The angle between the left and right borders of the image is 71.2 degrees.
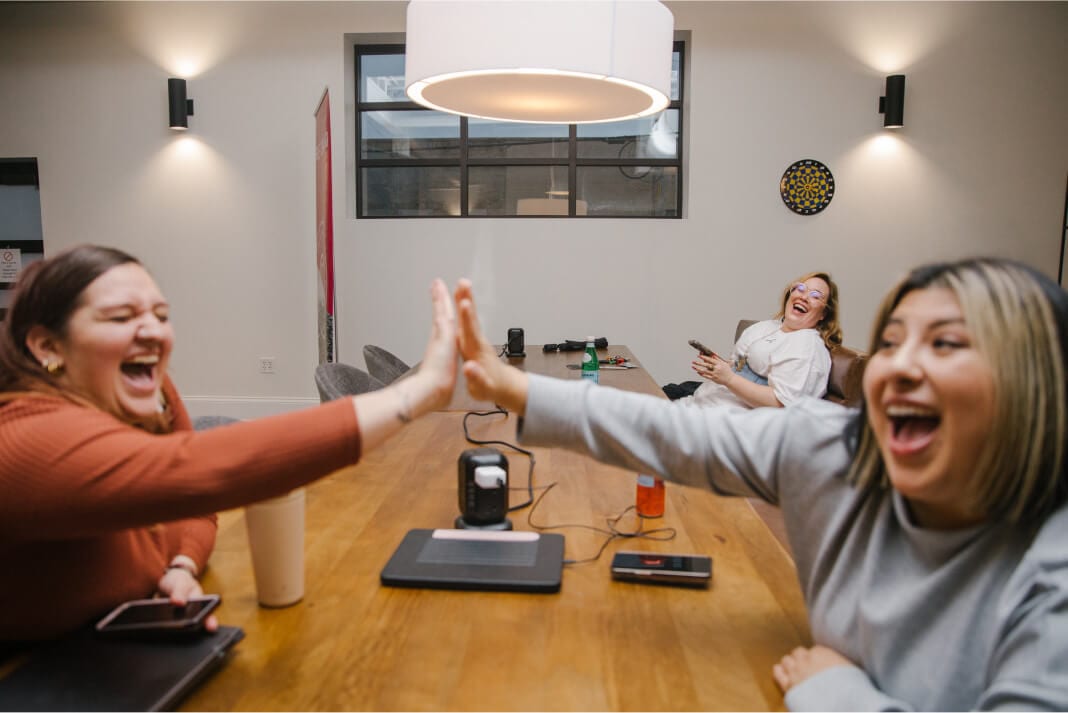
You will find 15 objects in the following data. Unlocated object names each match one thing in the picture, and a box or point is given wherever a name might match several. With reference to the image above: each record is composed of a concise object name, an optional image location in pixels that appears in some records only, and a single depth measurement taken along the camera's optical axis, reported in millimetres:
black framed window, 5289
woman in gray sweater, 797
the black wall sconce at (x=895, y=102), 4867
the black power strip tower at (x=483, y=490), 1351
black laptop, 835
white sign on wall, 5547
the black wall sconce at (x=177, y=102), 5104
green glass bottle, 3196
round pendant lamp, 1742
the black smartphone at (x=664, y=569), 1190
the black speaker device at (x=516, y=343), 4113
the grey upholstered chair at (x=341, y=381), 2479
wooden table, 904
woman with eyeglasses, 3027
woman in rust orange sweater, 843
